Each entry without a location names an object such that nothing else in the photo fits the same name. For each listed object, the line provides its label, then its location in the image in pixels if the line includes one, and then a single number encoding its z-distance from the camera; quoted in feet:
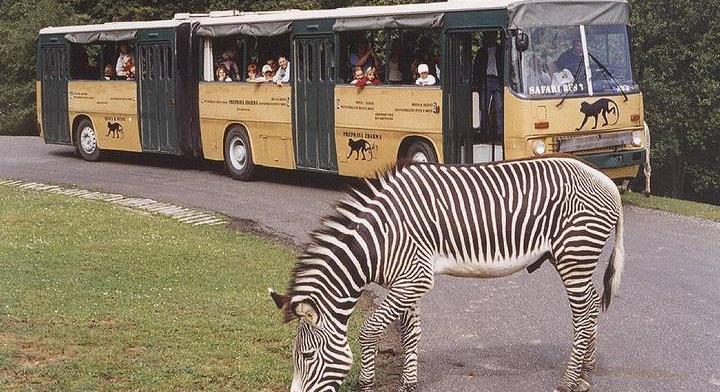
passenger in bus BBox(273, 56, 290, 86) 64.95
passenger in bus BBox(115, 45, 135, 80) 77.82
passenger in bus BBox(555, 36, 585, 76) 53.21
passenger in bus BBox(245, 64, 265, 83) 67.56
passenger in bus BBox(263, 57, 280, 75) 66.39
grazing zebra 23.56
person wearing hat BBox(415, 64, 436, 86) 56.29
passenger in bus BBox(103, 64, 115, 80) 79.25
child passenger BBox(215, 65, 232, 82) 69.87
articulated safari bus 52.75
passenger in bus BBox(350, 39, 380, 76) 60.08
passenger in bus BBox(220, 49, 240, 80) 69.77
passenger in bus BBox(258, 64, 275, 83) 66.23
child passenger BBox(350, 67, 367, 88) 59.67
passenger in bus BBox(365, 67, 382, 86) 59.52
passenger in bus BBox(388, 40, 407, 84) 58.44
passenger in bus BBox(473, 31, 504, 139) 54.80
